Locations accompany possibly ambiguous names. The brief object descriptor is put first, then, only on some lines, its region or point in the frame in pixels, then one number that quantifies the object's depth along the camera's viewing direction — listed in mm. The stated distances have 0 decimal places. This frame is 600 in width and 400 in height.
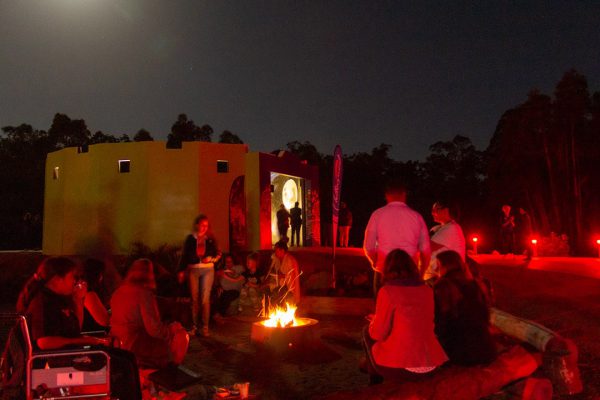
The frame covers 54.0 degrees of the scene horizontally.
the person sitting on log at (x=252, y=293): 10500
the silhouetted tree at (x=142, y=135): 40525
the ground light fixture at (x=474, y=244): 16372
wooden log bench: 3904
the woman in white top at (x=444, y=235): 5559
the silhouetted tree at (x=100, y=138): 46500
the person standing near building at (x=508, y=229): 15234
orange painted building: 20203
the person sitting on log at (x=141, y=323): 4992
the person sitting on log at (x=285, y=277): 9320
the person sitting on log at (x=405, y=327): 4203
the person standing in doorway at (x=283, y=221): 20906
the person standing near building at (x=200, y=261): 7980
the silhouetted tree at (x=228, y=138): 43156
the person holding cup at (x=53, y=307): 4105
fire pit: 7059
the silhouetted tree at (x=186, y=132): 40031
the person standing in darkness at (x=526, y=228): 15024
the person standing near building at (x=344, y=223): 20422
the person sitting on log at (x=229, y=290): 10266
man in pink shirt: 5297
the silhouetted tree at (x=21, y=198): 35781
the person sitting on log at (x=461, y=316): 4461
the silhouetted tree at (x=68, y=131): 46169
